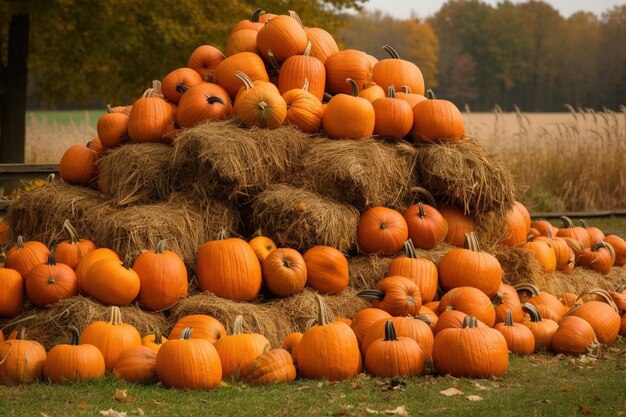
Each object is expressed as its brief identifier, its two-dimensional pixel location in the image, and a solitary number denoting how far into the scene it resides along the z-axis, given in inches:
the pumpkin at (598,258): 309.9
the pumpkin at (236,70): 289.1
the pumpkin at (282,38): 295.6
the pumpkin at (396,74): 309.4
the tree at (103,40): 617.9
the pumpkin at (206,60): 311.7
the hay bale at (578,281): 283.4
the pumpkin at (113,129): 291.3
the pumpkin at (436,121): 280.7
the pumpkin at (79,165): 293.1
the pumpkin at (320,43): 308.7
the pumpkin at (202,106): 277.3
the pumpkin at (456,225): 281.3
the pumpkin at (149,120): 282.4
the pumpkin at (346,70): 297.4
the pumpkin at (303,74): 290.2
